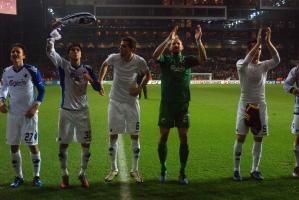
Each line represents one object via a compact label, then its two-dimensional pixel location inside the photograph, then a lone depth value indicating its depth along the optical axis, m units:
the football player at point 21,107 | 6.77
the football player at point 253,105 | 7.29
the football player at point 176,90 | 7.06
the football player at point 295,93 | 7.47
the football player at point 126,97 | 7.26
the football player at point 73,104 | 6.81
